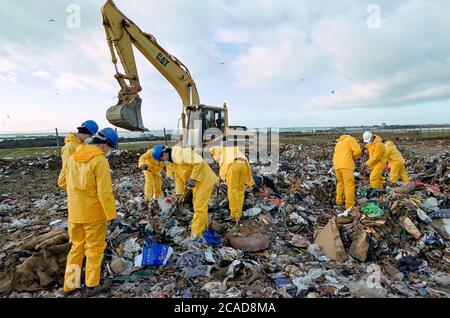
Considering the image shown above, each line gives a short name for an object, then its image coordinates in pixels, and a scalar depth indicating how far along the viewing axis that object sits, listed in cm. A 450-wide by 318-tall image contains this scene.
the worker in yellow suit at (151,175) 552
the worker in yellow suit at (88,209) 291
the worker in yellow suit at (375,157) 638
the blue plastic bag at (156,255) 348
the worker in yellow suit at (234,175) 487
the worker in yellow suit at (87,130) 349
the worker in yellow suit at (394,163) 680
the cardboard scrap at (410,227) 430
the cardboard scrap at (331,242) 383
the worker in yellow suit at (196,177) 407
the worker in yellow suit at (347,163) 557
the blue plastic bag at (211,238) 400
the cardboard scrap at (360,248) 383
